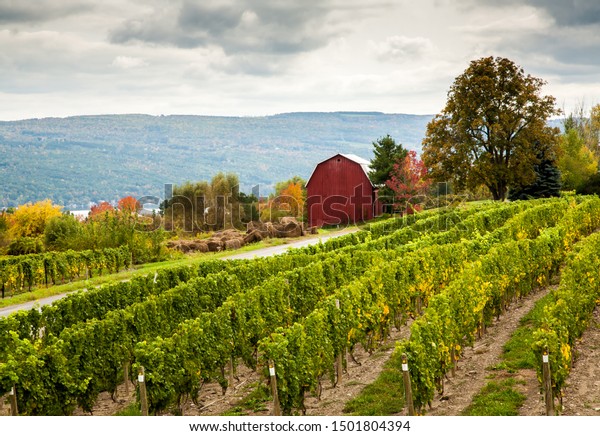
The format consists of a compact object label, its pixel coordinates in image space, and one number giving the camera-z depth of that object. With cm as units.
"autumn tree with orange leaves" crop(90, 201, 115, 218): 8090
